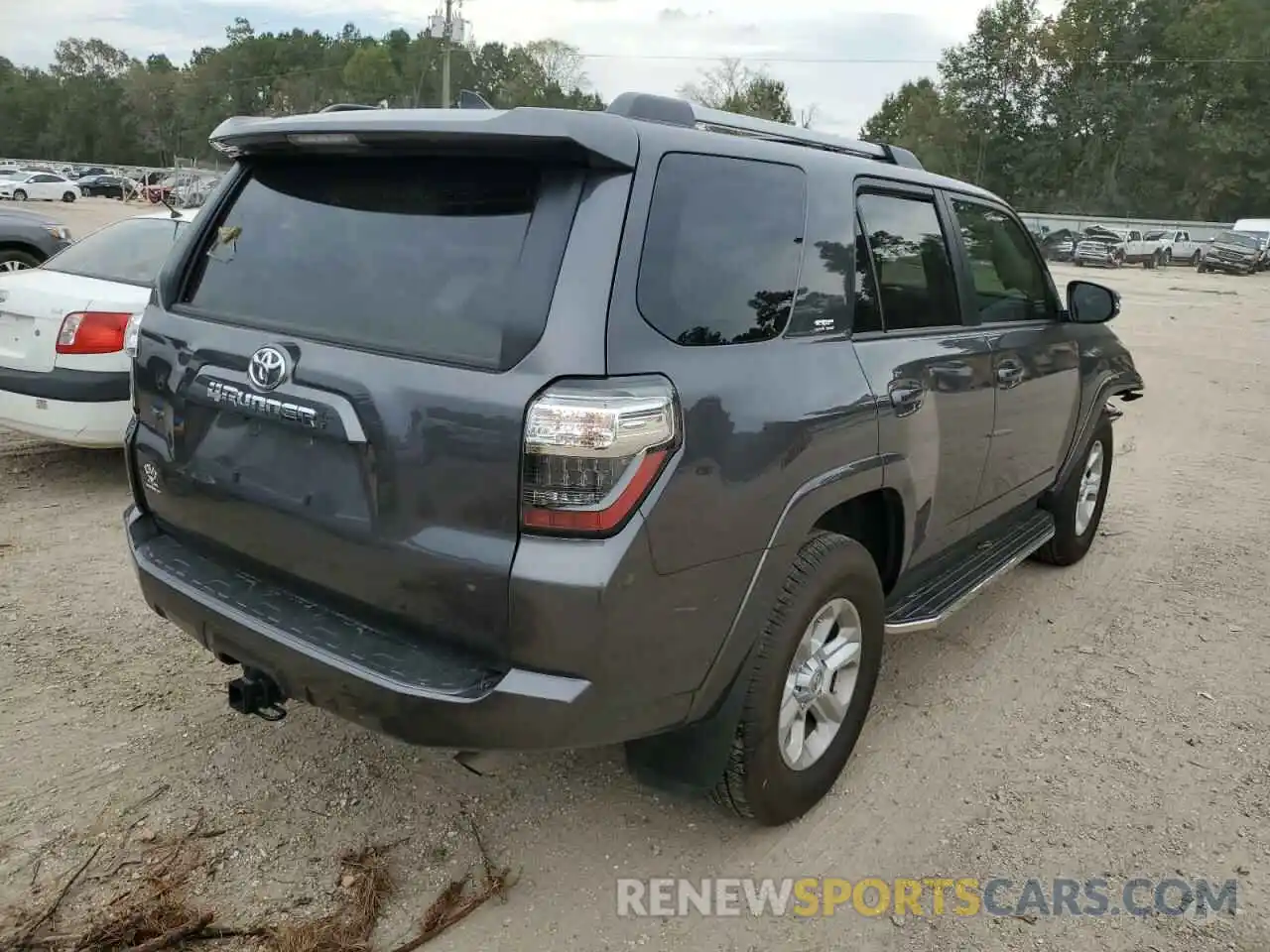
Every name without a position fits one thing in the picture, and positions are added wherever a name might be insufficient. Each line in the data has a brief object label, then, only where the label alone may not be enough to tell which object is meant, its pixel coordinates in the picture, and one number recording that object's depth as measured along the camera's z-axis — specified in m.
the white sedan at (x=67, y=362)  5.51
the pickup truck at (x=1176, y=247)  44.38
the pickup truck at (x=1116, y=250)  42.00
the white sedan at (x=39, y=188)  50.41
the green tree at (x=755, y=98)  73.00
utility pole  42.75
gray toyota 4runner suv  2.15
